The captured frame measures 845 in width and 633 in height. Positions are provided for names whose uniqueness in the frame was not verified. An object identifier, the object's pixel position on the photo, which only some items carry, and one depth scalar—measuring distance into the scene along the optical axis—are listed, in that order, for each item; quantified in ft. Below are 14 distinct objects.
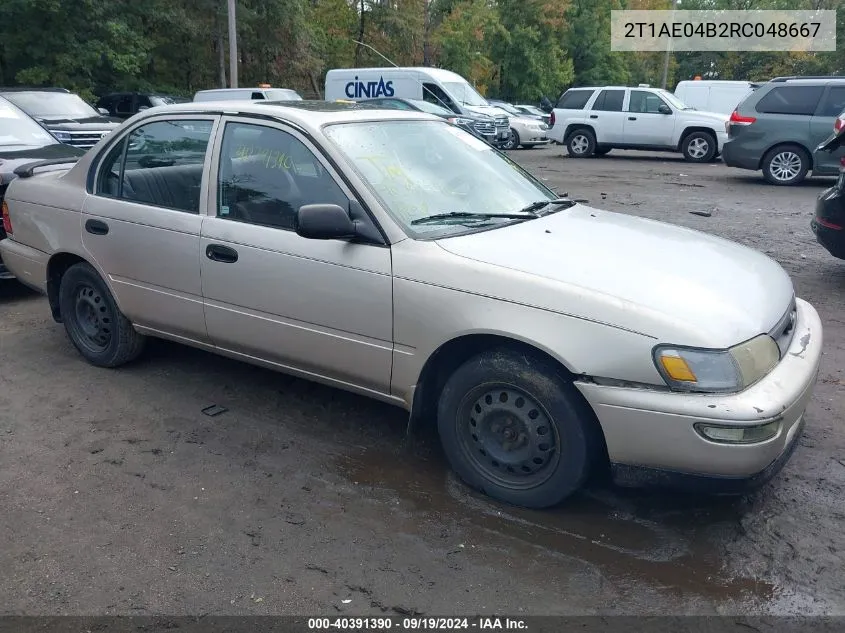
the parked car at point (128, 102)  69.67
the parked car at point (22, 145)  22.16
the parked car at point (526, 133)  77.15
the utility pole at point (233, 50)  74.28
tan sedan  9.83
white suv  62.03
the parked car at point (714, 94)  77.41
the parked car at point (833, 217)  21.12
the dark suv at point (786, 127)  44.04
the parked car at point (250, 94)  54.80
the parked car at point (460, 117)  61.00
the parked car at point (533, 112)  91.87
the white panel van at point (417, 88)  67.97
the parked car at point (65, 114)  39.17
